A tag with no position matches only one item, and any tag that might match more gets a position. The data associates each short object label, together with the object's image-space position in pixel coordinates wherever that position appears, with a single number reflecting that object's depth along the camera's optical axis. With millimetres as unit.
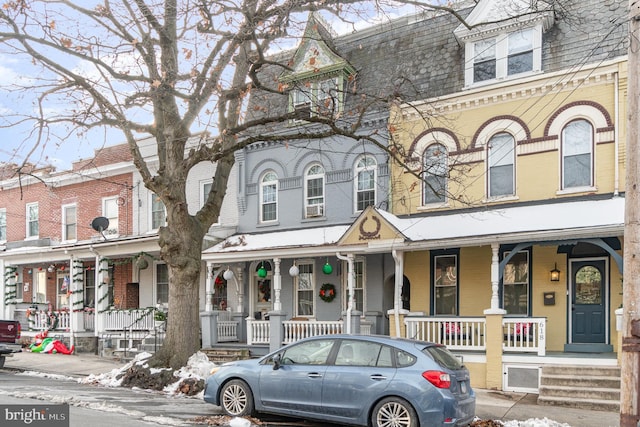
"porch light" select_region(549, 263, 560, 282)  14078
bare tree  12055
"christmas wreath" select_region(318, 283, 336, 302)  17312
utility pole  7250
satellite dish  20797
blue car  7953
